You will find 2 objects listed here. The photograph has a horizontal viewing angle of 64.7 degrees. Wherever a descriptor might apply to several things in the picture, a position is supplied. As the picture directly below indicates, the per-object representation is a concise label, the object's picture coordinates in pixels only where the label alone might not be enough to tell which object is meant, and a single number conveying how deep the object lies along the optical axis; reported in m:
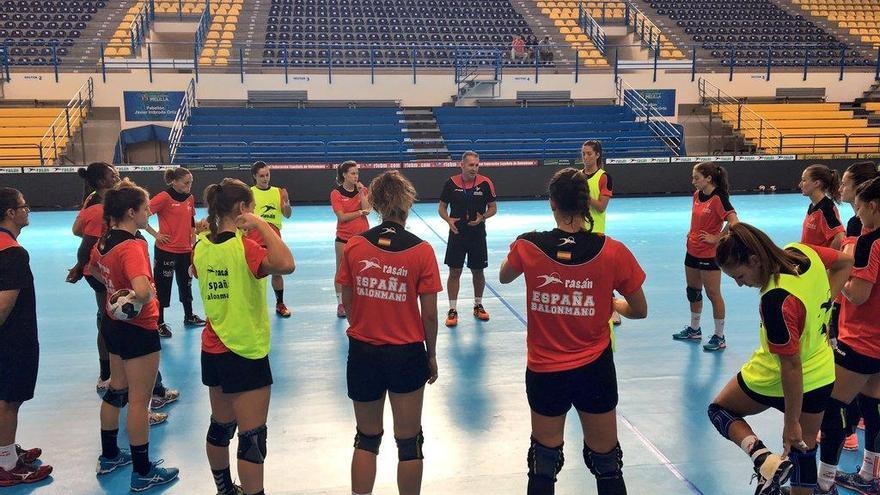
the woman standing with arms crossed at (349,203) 7.68
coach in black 7.76
